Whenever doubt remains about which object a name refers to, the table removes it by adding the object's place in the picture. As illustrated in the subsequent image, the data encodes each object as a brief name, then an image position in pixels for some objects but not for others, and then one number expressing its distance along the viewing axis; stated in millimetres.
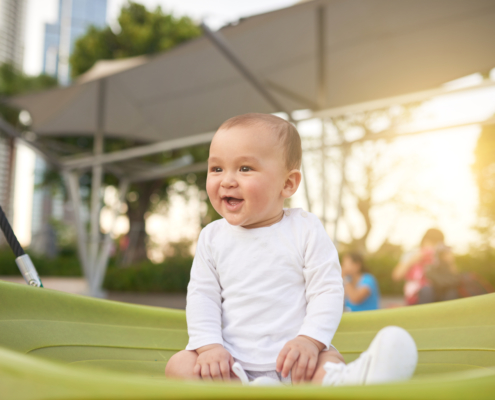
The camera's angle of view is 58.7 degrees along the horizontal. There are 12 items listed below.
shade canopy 3182
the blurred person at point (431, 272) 2916
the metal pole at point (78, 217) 5305
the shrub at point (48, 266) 10797
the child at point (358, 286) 2955
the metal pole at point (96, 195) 4914
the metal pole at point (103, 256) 5708
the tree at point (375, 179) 10508
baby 868
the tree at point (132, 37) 11680
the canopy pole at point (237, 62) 2938
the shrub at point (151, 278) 8258
